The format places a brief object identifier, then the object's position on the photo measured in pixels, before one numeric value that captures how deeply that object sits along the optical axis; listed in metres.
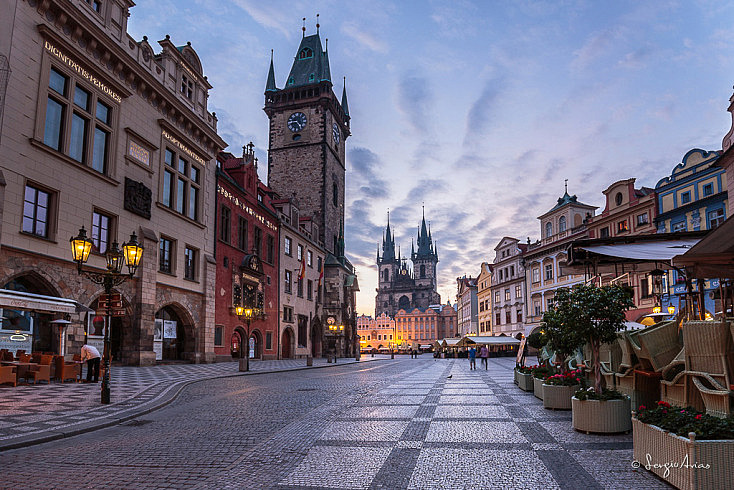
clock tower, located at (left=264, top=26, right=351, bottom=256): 60.34
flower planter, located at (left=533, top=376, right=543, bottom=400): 12.78
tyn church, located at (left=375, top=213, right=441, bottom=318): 171.12
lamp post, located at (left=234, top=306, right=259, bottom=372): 24.81
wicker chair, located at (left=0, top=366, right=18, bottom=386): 14.38
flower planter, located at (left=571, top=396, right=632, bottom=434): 7.72
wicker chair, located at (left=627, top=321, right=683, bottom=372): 7.59
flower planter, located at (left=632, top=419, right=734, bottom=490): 4.64
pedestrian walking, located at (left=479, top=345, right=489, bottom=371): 33.47
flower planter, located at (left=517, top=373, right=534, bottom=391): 15.41
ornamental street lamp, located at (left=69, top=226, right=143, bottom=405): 12.44
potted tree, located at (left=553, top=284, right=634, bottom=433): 7.76
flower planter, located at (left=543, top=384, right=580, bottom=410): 10.67
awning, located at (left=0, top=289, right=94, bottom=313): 14.39
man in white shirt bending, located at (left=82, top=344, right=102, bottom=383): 16.95
